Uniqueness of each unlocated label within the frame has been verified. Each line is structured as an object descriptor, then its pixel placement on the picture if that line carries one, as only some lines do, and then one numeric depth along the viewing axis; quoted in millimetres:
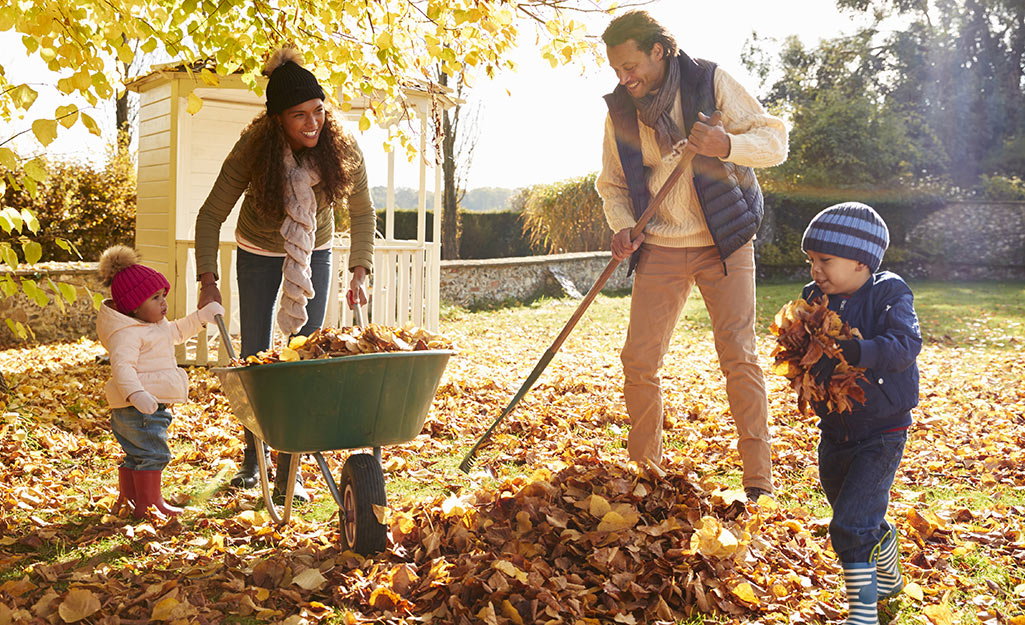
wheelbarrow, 2629
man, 3158
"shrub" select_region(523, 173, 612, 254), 17828
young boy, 2328
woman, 3404
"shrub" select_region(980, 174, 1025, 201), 17625
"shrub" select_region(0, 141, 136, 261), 10773
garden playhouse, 7953
